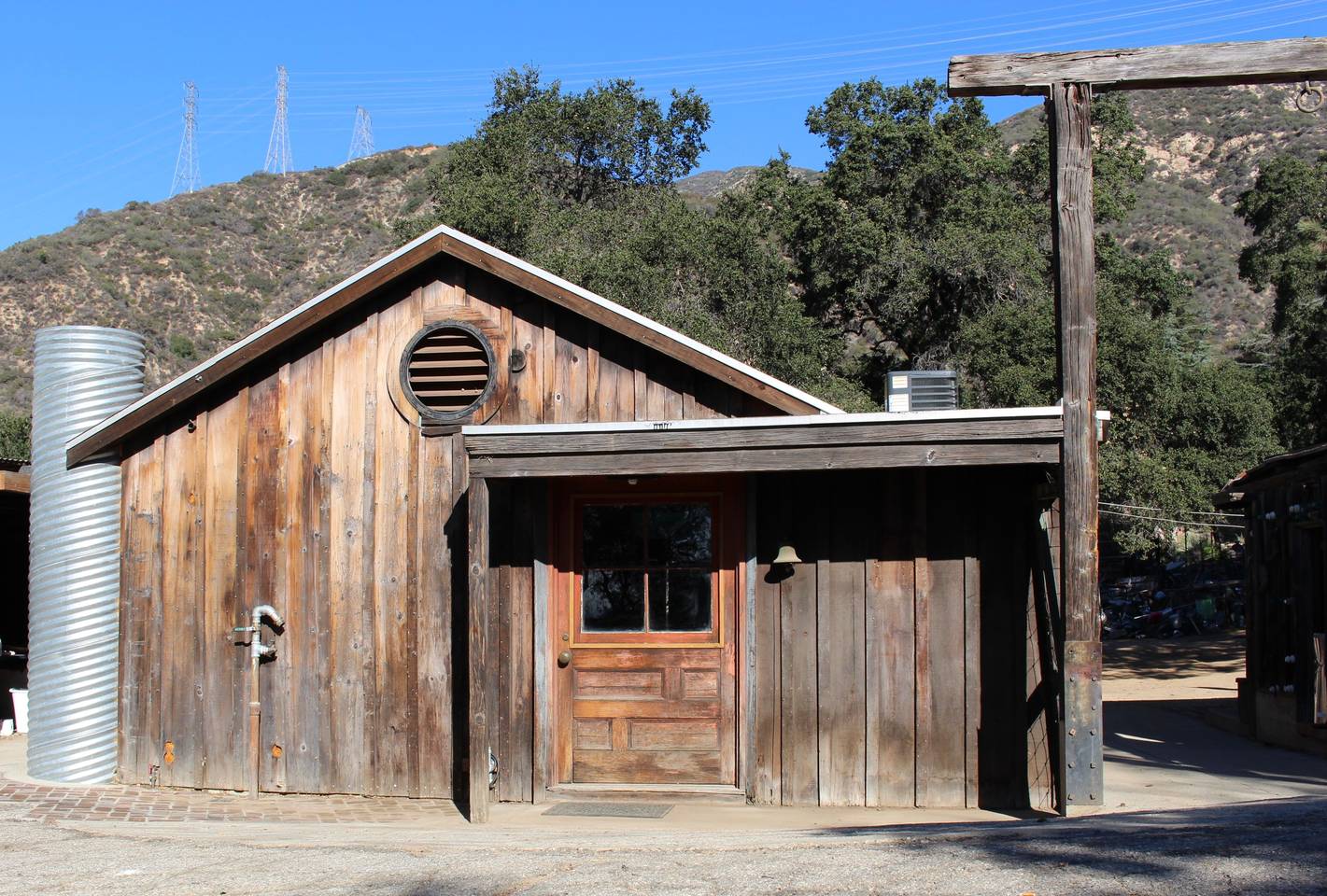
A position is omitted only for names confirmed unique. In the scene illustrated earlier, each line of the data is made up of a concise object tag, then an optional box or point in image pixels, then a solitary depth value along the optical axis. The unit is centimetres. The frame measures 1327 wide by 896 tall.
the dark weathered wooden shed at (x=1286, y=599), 1172
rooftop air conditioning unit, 899
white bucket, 1273
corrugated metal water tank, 964
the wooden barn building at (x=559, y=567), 838
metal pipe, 938
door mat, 833
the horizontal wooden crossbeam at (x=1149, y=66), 819
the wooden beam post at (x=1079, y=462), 780
